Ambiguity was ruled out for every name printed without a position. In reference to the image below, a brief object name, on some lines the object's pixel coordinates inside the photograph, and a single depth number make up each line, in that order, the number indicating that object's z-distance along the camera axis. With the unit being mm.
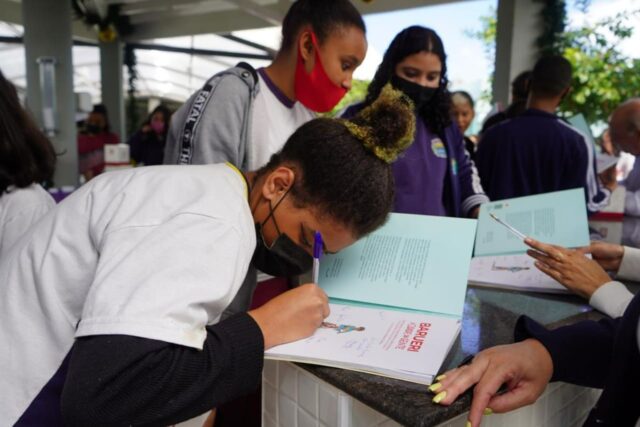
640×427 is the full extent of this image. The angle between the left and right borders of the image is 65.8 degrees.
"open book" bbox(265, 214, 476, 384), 783
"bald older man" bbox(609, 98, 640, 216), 2373
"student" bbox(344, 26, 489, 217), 1659
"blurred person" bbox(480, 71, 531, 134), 3076
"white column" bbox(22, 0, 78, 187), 5129
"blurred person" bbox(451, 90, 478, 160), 3545
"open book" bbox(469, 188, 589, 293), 1255
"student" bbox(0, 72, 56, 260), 1226
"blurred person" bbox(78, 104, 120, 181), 5512
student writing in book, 645
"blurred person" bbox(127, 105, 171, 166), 5047
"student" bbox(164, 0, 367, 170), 1392
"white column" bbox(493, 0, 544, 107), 5457
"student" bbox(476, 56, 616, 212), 2332
